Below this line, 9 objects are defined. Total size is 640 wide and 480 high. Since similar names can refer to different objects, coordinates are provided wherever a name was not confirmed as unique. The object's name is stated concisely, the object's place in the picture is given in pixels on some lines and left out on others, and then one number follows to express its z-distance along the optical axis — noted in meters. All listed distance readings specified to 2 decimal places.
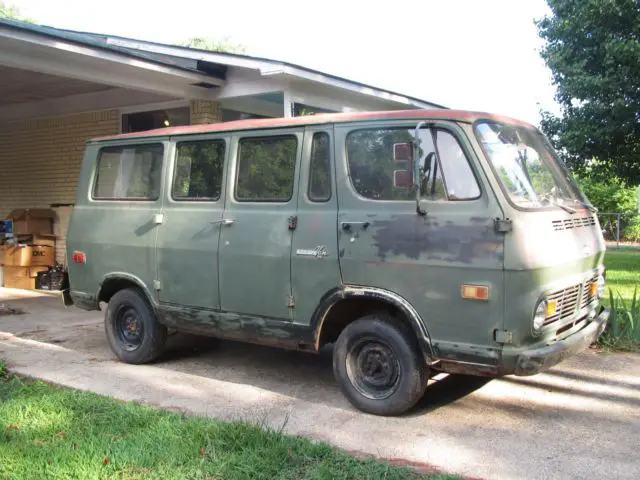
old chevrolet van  4.03
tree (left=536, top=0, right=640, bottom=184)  11.59
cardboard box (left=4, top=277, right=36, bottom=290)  10.93
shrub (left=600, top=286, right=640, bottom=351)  6.31
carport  7.84
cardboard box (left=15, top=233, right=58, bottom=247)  11.16
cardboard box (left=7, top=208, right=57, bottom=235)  11.02
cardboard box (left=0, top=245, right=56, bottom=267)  10.73
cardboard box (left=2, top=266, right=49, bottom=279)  10.91
